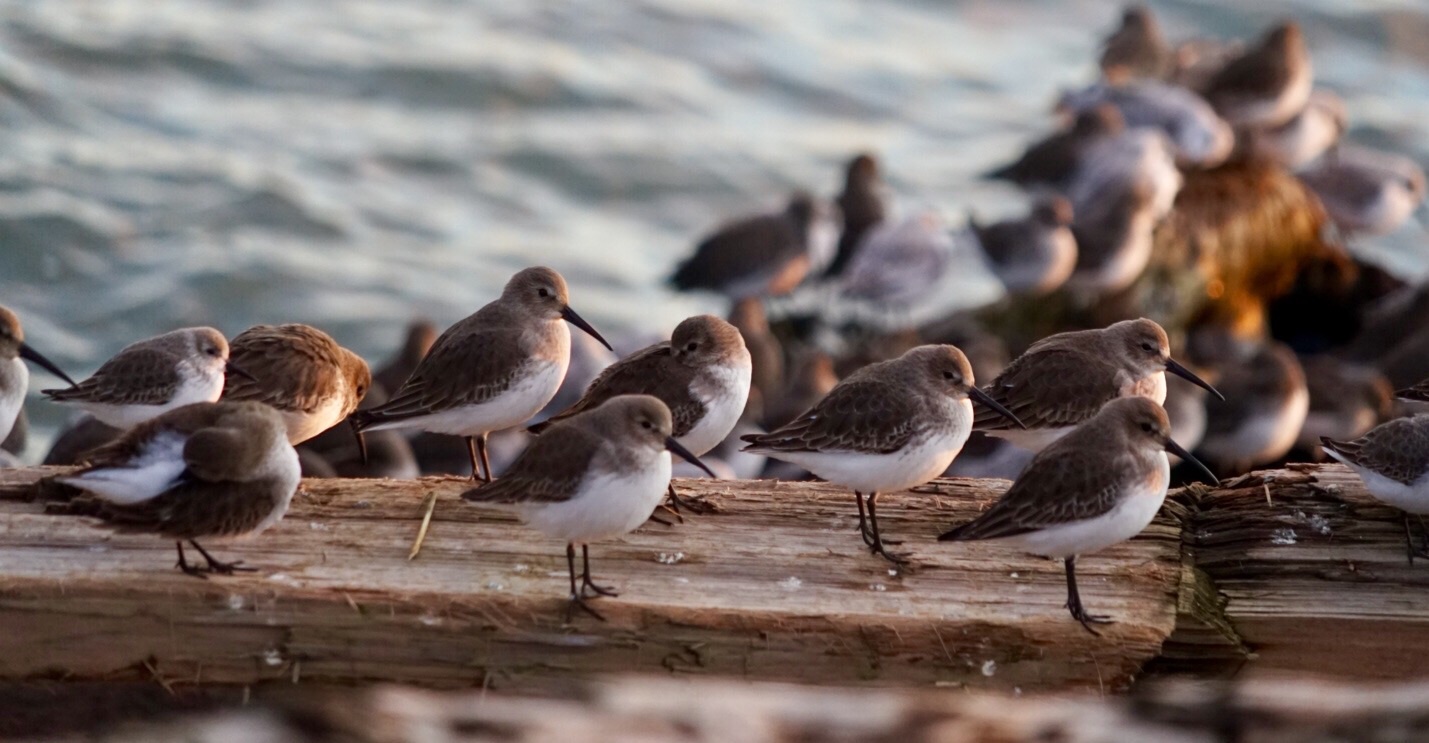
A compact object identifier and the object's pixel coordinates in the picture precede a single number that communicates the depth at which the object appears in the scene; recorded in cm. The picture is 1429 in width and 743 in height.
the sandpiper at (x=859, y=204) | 3409
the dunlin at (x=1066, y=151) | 3447
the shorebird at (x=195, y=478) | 966
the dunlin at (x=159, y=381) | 1280
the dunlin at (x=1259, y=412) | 2448
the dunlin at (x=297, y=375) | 1310
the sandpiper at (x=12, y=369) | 1315
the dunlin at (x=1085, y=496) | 1011
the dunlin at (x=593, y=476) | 999
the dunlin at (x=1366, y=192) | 3334
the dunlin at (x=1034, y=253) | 2956
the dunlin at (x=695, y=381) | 1264
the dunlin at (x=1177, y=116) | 3306
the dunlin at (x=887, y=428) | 1129
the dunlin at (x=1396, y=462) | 1066
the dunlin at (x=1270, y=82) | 3450
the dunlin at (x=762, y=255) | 3156
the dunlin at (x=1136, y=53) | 3950
